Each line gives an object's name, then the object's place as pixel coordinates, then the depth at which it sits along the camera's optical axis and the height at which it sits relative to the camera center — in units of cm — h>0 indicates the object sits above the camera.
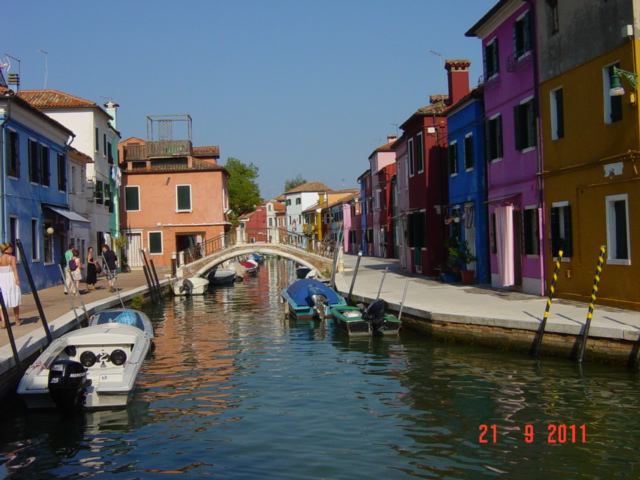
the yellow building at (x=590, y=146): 1286 +205
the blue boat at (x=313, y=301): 1981 -144
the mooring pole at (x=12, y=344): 1049 -126
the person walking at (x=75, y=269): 2086 -27
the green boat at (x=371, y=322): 1599 -169
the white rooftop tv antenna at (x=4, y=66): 2508 +735
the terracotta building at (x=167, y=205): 4162 +319
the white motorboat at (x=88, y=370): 956 -164
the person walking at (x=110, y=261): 2350 -7
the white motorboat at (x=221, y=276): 3772 -115
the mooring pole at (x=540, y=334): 1216 -159
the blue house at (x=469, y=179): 2134 +229
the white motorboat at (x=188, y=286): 3114 -136
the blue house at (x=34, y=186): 2075 +260
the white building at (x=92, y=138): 3178 +595
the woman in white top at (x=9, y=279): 1312 -32
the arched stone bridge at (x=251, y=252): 3284 -11
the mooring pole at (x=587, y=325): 1125 -134
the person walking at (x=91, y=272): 2366 -42
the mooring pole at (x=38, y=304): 1173 -75
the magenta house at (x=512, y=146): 1709 +274
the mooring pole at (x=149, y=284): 2588 -100
